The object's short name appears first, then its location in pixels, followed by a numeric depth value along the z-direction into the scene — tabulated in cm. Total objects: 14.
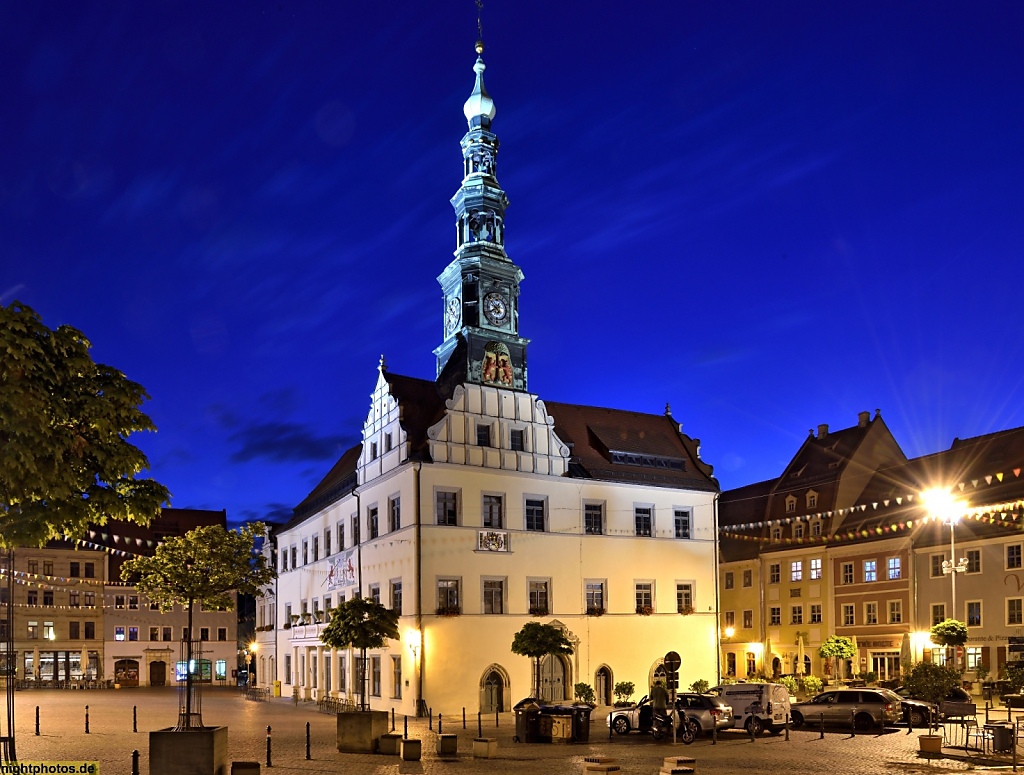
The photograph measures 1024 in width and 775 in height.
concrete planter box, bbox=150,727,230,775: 1970
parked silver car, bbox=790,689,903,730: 3619
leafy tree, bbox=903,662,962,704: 3978
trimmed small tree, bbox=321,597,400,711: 3734
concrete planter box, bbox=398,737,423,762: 2678
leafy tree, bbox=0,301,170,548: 1516
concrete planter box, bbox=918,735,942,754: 2762
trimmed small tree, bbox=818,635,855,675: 5912
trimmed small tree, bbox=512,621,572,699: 4341
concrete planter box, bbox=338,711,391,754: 2964
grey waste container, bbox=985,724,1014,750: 2642
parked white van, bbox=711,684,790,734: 3522
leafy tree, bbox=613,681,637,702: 4981
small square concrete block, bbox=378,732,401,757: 2911
